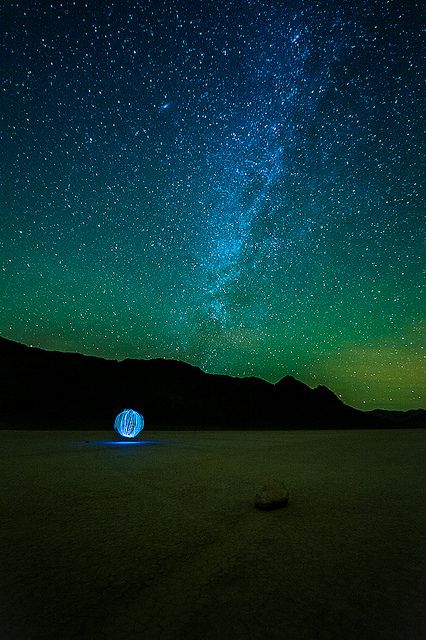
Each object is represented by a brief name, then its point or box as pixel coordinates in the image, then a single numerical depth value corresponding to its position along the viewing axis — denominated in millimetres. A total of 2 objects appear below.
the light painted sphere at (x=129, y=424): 12883
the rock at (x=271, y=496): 3566
